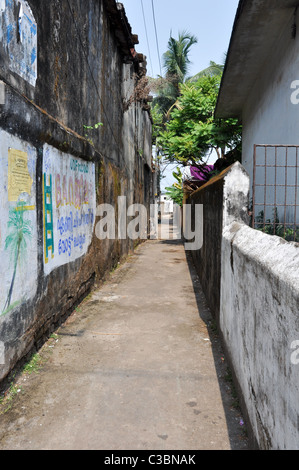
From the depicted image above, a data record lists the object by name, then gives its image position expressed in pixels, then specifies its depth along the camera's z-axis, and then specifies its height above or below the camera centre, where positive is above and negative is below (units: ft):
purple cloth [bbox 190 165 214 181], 44.06 +4.71
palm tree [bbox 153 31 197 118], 98.73 +39.55
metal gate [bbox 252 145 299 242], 19.42 +1.24
